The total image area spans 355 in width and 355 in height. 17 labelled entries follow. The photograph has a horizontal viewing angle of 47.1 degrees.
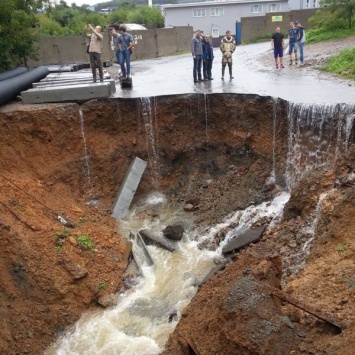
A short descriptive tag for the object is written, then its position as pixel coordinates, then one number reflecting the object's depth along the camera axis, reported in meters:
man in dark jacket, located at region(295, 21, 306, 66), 16.05
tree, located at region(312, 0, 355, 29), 20.41
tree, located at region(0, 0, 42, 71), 12.89
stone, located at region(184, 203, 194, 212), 11.14
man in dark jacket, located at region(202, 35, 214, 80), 13.88
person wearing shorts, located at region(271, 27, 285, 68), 15.34
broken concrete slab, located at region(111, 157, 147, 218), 11.30
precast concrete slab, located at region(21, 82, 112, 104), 11.51
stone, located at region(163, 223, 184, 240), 10.05
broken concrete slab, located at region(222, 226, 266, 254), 8.97
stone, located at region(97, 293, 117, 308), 8.23
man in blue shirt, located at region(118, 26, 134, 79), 13.28
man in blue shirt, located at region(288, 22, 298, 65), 16.08
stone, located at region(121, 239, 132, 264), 9.40
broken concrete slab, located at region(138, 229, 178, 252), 9.88
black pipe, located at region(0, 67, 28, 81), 12.67
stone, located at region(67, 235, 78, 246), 9.05
